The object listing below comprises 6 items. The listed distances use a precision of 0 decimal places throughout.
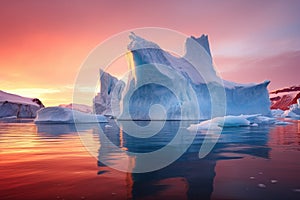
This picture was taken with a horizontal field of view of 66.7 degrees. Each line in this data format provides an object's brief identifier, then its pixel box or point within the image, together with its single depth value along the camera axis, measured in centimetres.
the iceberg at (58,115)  1855
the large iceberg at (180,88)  2406
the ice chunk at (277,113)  4424
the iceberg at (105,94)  4103
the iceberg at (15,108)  4744
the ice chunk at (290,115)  3324
